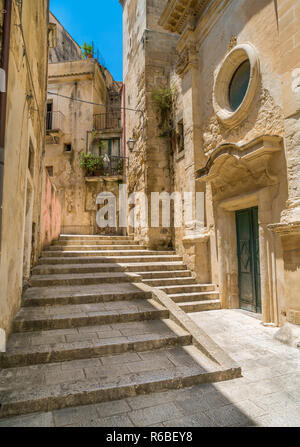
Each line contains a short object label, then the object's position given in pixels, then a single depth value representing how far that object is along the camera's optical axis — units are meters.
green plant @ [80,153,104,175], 15.49
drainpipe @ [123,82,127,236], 12.66
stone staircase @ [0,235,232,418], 2.52
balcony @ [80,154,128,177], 15.47
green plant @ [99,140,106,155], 16.16
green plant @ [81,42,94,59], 18.01
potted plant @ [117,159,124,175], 15.39
